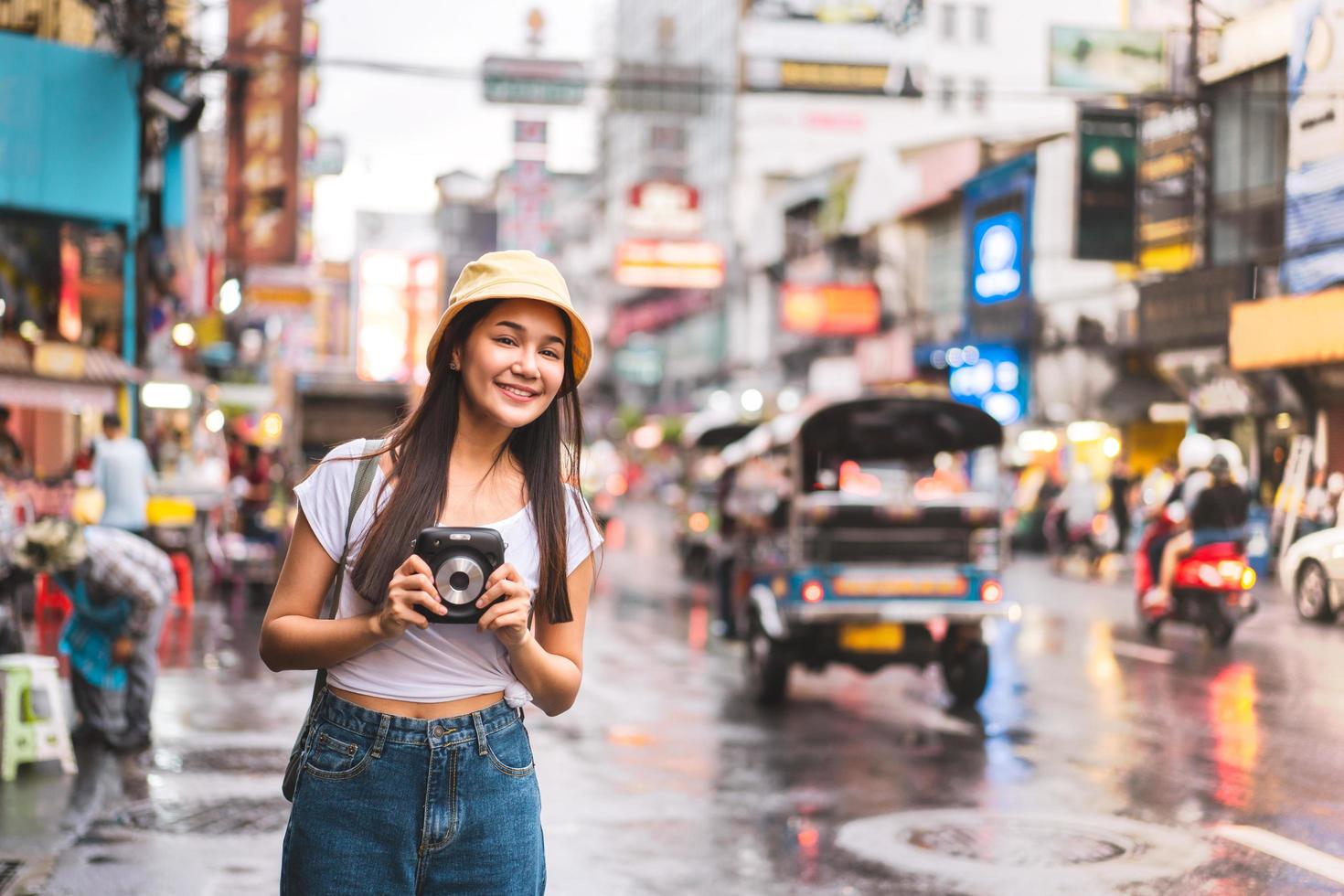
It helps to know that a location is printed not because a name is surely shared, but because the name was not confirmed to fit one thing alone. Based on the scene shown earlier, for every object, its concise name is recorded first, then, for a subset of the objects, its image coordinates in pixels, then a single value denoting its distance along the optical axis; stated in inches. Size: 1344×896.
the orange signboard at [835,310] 1959.9
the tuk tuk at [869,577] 454.3
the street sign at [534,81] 774.5
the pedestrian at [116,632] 375.6
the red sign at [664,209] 2390.5
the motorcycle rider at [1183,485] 438.9
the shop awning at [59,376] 640.4
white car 321.7
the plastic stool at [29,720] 341.4
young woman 125.5
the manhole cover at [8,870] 258.7
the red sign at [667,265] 2277.3
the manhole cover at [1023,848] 272.7
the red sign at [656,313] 3405.5
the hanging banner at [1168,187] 430.6
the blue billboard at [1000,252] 1537.9
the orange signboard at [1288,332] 305.0
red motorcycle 439.5
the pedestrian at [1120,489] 842.2
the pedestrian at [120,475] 576.4
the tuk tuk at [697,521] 941.8
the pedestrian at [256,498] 812.0
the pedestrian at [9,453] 673.0
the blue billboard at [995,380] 1556.3
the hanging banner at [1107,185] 519.2
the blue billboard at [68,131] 691.4
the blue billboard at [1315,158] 319.6
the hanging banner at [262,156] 918.4
